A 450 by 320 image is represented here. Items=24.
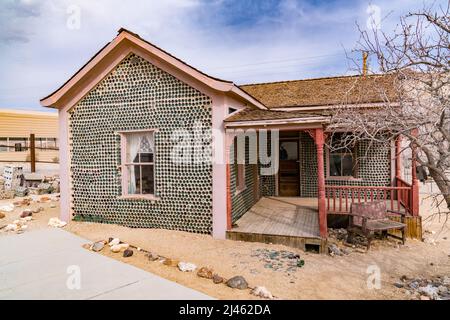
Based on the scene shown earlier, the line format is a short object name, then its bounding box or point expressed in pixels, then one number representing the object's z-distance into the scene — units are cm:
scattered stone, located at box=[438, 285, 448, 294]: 495
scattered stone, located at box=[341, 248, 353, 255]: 682
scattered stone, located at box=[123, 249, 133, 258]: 611
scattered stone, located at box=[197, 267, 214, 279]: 525
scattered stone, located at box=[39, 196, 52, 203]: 1261
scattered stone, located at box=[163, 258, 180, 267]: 578
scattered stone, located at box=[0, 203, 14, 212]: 1048
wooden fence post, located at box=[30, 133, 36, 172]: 1823
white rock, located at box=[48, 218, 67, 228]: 846
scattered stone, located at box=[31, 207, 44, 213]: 1019
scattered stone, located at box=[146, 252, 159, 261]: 600
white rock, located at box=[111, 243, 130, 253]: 634
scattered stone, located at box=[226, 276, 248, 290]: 486
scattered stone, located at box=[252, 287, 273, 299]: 456
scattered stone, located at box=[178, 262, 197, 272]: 552
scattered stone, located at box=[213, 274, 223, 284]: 505
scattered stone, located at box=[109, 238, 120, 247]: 659
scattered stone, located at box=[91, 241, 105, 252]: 634
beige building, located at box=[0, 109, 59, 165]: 2506
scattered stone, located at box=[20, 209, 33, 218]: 937
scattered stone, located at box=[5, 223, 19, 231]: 810
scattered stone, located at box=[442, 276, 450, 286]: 537
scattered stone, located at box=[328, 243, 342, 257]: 668
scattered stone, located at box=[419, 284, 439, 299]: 481
